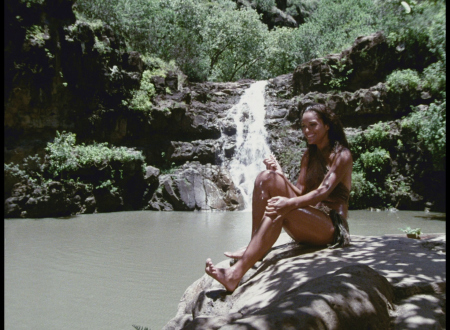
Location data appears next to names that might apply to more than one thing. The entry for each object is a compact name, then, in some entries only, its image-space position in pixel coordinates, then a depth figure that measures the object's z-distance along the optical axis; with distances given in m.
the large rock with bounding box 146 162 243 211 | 16.30
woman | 3.25
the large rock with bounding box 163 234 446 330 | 1.94
